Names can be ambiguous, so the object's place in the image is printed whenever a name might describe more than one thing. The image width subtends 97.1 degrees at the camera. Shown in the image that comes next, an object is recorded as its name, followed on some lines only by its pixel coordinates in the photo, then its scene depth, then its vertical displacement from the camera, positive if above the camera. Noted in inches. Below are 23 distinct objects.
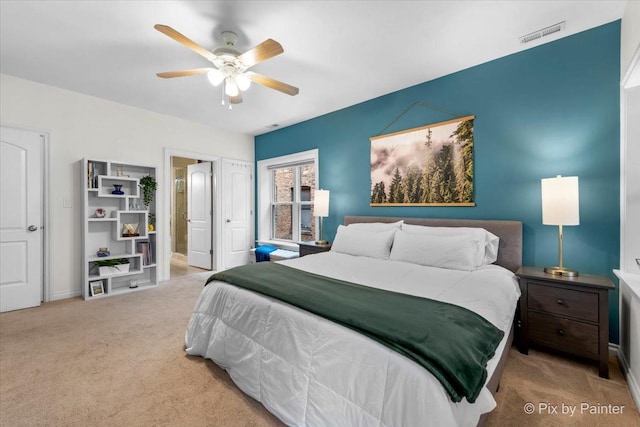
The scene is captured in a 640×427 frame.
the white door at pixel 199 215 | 208.2 -0.9
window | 195.2 +11.2
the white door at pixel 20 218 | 123.0 -1.3
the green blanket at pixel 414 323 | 41.9 -19.8
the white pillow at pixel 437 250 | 95.7 -14.0
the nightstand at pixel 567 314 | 75.7 -29.5
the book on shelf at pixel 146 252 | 161.9 -21.7
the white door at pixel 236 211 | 205.0 +1.9
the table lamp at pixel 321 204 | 158.7 +4.9
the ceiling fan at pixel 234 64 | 81.4 +47.4
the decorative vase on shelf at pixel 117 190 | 151.6 +13.2
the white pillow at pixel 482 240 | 99.0 -10.3
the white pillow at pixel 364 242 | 118.1 -13.2
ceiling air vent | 88.8 +58.0
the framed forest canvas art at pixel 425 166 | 117.3 +21.2
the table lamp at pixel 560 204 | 83.3 +2.0
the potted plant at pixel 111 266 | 145.6 -27.1
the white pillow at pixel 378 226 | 126.6 -6.2
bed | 43.0 -27.0
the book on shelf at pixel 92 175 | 140.4 +20.2
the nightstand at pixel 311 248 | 150.9 -19.0
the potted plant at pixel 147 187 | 159.0 +15.6
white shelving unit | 141.5 -6.6
